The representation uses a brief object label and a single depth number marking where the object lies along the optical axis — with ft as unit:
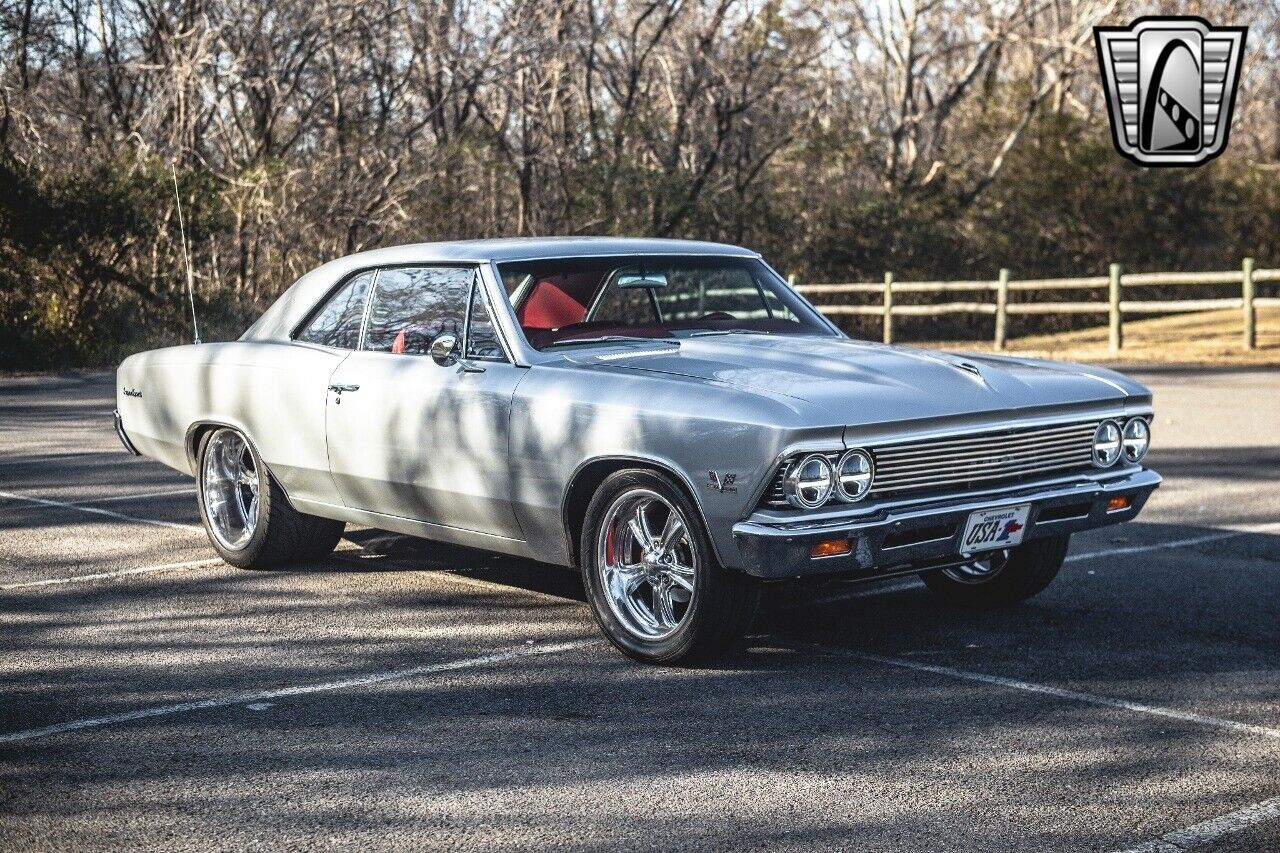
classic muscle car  18.51
